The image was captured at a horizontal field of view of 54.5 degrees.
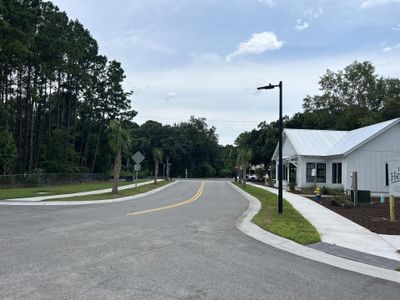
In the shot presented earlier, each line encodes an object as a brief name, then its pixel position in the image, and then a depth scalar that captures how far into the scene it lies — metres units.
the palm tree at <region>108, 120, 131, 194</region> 28.25
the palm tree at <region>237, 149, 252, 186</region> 45.59
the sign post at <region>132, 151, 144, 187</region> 33.88
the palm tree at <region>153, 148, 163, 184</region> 54.41
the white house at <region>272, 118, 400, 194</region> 28.88
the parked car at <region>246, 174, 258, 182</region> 69.71
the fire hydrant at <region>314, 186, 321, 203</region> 24.17
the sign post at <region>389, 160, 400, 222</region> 14.12
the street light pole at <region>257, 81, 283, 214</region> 16.41
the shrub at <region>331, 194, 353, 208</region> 19.39
